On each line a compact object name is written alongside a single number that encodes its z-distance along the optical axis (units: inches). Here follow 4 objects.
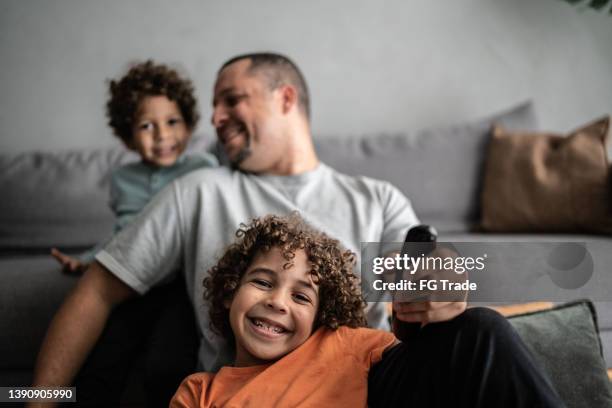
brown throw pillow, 58.8
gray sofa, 63.6
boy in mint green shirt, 52.6
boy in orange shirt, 28.4
